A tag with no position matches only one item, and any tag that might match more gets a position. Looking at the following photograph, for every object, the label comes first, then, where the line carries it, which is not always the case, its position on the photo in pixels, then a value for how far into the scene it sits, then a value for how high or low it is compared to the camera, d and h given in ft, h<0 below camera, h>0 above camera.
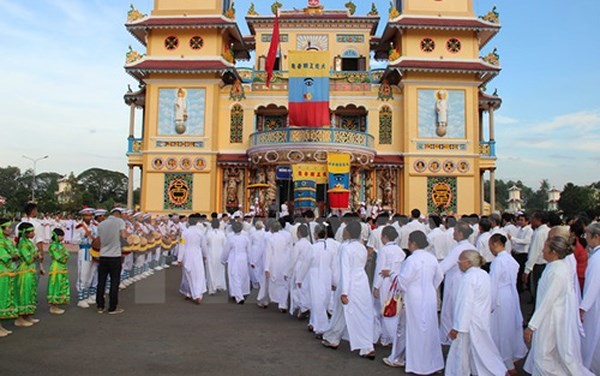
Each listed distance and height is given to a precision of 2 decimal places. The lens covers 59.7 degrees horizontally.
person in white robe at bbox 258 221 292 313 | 36.11 -4.18
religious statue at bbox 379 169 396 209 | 82.58 +3.76
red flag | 78.74 +23.65
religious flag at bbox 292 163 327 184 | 71.15 +5.23
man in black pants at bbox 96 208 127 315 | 33.01 -3.36
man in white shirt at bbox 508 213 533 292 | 37.37 -1.97
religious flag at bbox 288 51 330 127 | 71.15 +16.72
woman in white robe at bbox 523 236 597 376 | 17.67 -3.67
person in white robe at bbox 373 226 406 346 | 24.34 -2.71
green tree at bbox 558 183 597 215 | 114.01 +3.37
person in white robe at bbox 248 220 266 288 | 40.63 -3.06
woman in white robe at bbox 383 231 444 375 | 21.20 -3.97
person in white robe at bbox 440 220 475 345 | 23.79 -3.26
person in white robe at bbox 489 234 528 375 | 21.62 -4.24
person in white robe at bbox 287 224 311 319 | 30.83 -4.35
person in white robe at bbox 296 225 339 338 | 28.12 -3.42
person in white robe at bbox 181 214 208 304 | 37.76 -4.05
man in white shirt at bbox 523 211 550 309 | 31.14 -1.52
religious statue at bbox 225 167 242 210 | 83.46 +3.64
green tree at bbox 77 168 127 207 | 229.04 +10.48
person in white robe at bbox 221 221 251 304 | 38.42 -3.93
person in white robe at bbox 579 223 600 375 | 18.94 -3.44
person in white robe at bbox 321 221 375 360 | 23.63 -4.00
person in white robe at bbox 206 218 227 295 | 42.52 -4.01
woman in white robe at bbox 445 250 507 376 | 18.86 -4.15
